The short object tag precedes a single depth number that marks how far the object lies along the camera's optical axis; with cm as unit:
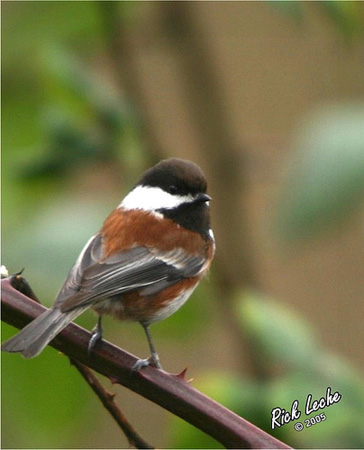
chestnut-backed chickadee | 587
